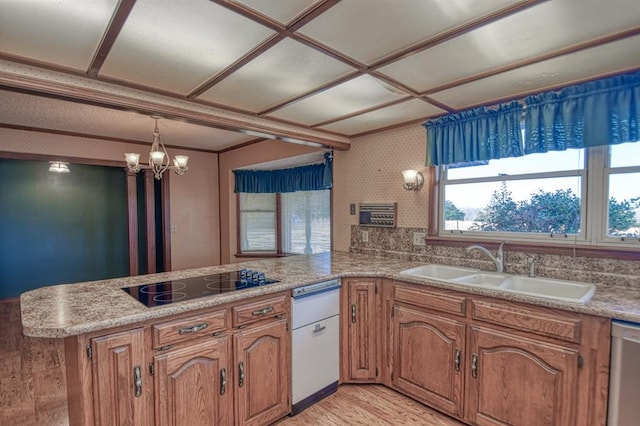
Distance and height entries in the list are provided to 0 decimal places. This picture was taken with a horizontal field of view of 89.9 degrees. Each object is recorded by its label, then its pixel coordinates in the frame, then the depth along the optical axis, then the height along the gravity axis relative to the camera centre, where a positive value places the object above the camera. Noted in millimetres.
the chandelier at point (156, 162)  3053 +408
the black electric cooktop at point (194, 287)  1814 -539
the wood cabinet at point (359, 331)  2582 -1043
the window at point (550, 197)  2107 +38
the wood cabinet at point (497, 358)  1666 -951
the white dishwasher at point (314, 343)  2248 -1039
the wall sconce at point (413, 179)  2994 +217
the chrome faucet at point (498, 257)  2455 -426
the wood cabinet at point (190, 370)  1468 -886
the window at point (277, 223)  5059 -334
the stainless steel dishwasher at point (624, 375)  1515 -838
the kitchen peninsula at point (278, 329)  1497 -726
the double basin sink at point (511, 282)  2032 -574
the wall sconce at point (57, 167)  5008 +567
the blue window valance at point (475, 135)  2383 +537
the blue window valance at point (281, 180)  4566 +360
